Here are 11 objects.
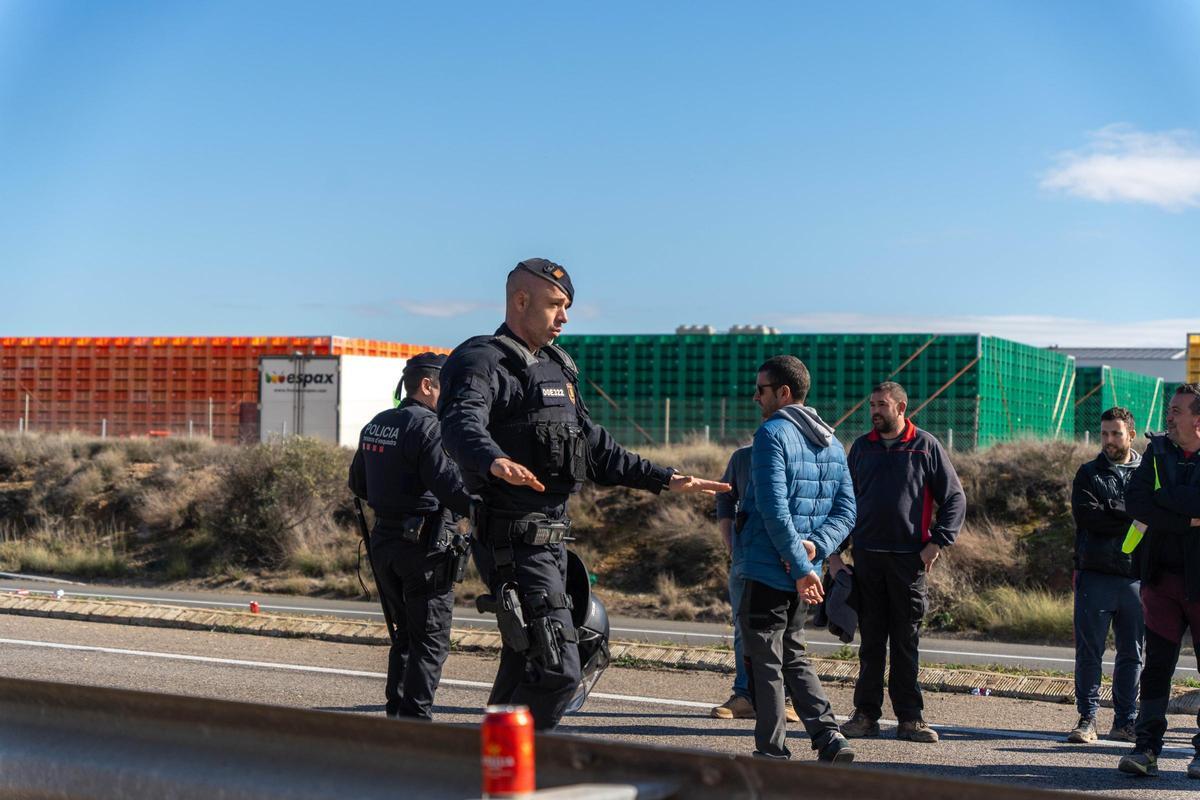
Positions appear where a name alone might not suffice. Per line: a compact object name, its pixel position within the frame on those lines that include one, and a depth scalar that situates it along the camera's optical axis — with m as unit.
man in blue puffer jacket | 6.40
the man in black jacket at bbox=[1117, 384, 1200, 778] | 7.03
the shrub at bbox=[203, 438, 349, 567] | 19.42
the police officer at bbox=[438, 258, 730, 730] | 5.36
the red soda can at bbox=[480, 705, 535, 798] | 3.10
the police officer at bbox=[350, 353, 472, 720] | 6.75
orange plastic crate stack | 39.38
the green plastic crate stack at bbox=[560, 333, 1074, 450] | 30.75
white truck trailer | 32.28
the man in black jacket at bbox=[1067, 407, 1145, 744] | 7.95
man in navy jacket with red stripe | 8.10
